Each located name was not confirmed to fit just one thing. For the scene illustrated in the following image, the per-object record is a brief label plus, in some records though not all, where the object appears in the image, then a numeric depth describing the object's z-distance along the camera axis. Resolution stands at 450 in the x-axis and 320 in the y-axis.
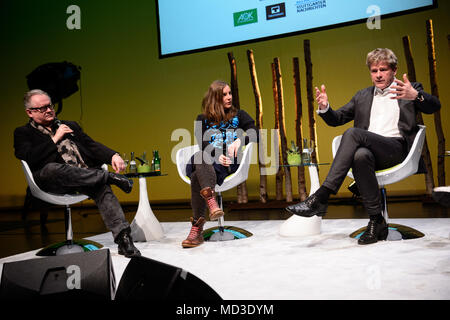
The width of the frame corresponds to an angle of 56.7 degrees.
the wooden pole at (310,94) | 4.81
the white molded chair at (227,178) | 2.91
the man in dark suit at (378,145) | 2.44
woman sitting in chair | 2.79
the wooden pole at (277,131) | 5.03
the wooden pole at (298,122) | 4.89
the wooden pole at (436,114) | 4.27
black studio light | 6.29
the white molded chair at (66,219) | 2.72
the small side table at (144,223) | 3.18
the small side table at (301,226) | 2.90
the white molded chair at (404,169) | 2.47
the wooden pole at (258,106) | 5.09
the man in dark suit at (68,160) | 2.60
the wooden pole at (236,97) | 5.11
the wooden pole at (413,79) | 4.37
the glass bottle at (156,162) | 3.43
